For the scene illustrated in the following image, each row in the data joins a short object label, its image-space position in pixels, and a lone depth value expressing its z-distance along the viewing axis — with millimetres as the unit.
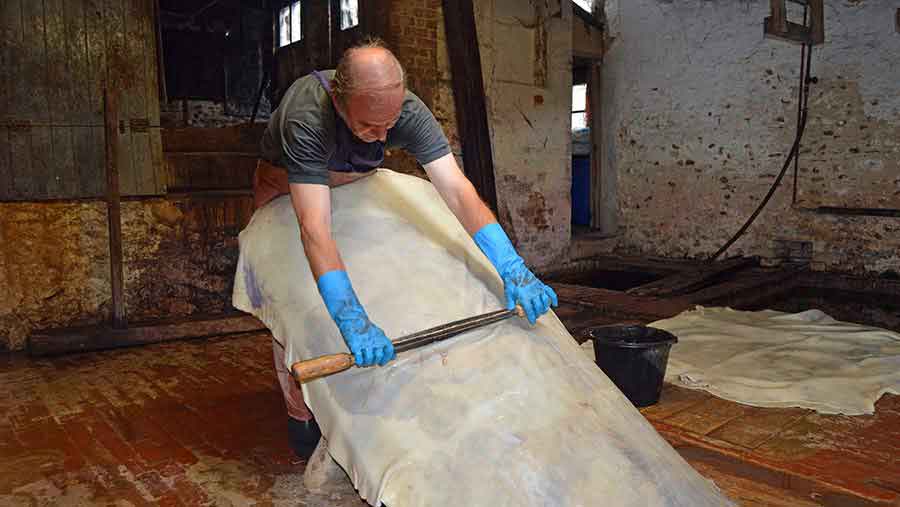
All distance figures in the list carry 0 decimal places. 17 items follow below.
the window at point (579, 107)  10695
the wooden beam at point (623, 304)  5549
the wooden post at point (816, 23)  6355
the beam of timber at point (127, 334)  4641
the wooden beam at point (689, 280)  6500
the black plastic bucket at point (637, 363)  3447
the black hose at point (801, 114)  7844
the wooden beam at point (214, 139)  5832
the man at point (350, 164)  2195
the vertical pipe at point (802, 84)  7836
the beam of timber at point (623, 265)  8273
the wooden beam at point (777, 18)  5824
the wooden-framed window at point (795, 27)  5848
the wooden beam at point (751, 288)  6332
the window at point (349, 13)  7357
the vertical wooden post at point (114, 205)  4875
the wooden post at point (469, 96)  6852
